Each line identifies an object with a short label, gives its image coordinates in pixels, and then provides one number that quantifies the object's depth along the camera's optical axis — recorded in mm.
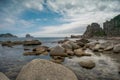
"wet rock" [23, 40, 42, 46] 25950
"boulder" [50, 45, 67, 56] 11368
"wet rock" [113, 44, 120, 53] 13253
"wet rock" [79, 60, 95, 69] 7406
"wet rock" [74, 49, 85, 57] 11808
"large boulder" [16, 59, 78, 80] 4147
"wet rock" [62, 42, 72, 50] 15859
